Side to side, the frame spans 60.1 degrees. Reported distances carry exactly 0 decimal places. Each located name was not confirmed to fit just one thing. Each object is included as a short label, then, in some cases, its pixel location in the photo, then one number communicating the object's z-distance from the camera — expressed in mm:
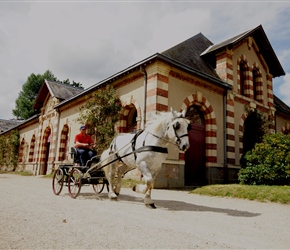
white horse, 5098
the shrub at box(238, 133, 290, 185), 8961
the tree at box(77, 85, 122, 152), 11906
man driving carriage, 6887
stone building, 10438
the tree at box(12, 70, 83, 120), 39344
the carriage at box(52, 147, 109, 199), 6387
